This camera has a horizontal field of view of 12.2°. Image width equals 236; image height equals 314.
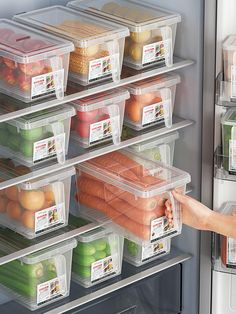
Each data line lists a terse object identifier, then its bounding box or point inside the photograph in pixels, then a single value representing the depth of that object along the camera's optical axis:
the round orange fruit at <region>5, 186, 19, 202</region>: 2.88
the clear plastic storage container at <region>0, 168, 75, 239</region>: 2.87
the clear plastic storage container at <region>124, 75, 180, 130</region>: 3.04
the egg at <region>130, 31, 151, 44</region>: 2.96
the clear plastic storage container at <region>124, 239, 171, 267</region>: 3.18
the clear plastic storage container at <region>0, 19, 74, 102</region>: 2.73
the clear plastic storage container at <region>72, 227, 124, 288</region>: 3.07
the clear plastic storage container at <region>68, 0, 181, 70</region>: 2.97
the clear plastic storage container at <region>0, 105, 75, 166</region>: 2.79
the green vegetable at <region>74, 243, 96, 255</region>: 3.07
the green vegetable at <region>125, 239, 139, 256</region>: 3.18
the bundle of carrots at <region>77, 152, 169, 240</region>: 2.96
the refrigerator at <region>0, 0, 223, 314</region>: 2.97
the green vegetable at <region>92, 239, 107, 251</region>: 3.09
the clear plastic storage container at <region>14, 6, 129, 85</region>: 2.85
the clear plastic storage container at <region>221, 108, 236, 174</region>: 3.02
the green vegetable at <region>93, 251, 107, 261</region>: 3.09
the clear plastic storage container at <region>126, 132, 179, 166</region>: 3.12
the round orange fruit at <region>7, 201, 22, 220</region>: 2.89
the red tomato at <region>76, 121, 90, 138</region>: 2.92
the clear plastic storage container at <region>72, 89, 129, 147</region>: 2.92
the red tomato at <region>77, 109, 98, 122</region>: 2.91
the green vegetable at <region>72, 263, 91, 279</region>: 3.08
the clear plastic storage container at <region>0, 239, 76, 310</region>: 2.97
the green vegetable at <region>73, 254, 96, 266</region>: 3.07
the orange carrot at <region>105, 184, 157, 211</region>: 2.95
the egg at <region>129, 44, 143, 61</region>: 2.98
